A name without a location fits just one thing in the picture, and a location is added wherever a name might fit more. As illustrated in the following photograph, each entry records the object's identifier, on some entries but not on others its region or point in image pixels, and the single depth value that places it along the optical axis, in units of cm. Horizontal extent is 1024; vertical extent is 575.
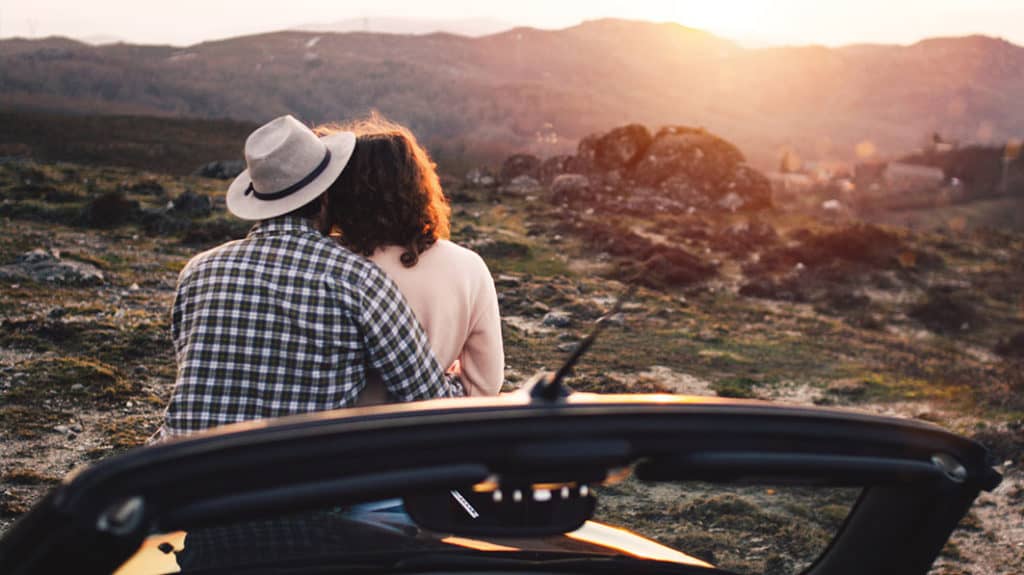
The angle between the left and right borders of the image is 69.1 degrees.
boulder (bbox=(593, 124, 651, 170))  2930
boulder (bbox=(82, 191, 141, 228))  1394
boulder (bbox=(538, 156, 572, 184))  3016
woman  238
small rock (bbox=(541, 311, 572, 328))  920
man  202
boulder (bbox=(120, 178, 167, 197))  1802
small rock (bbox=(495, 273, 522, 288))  1110
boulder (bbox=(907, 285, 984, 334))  1274
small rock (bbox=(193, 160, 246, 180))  2448
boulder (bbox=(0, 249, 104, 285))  878
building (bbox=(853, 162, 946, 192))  5653
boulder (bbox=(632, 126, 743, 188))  2711
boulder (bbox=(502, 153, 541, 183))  3053
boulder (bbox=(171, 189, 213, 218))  1525
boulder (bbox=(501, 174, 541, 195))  2648
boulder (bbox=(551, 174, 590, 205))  2405
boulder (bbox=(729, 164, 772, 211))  2622
